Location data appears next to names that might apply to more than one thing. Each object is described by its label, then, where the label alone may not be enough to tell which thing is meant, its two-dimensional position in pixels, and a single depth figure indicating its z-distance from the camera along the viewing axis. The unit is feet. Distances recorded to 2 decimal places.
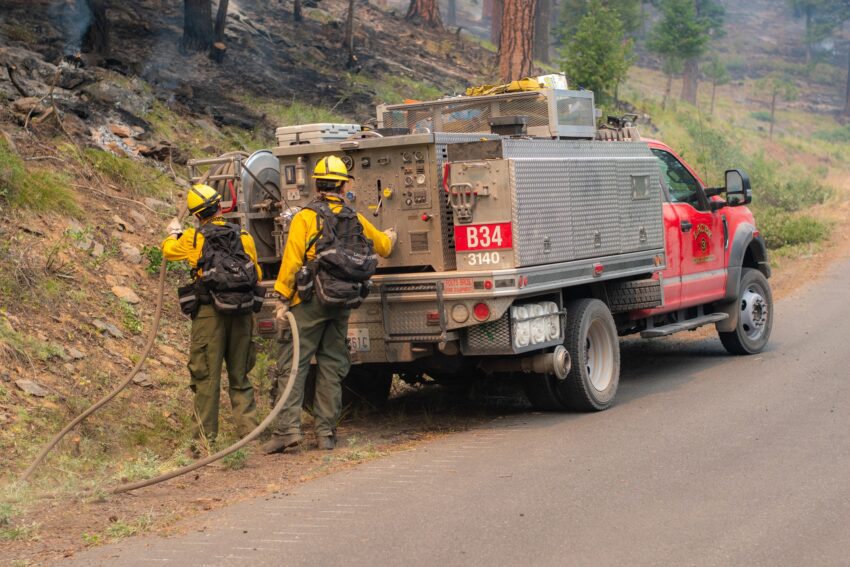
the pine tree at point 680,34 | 161.79
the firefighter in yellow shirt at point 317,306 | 26.55
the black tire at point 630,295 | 33.68
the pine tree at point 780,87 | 223.92
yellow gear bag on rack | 33.99
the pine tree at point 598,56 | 86.58
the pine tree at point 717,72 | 197.16
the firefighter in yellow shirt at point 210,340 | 27.04
